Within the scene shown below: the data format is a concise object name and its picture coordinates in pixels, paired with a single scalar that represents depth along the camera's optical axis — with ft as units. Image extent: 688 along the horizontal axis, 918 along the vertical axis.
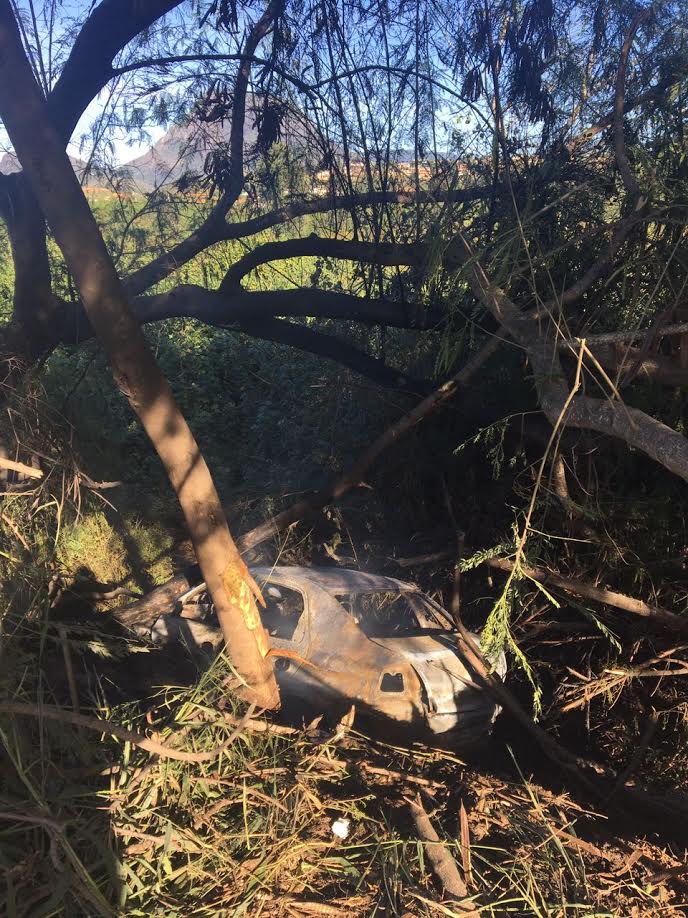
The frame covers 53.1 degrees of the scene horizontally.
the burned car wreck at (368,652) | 15.93
